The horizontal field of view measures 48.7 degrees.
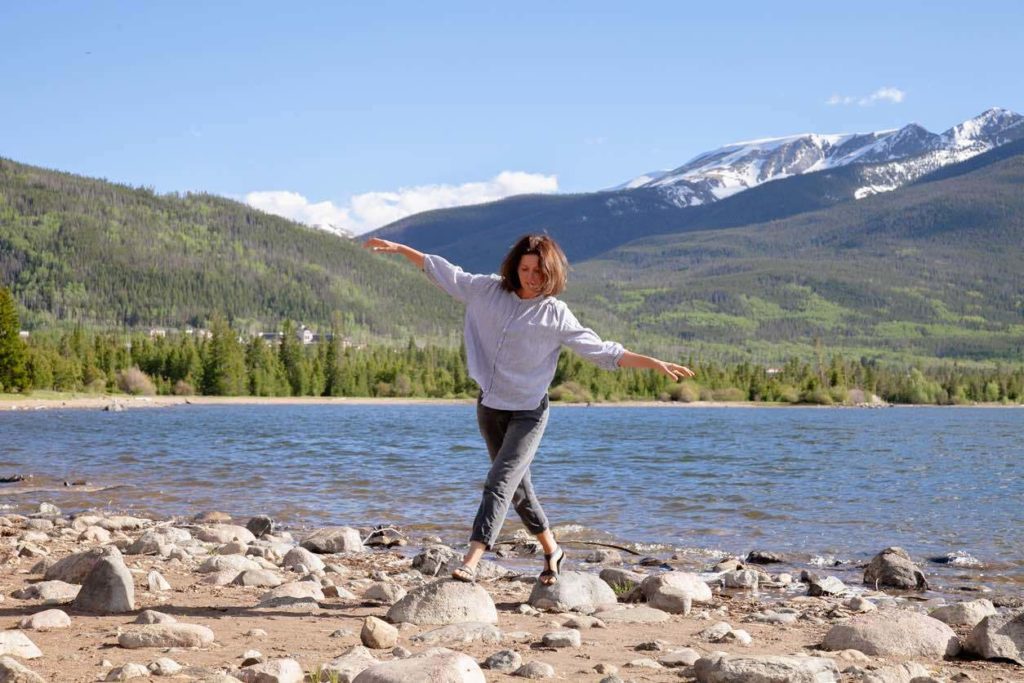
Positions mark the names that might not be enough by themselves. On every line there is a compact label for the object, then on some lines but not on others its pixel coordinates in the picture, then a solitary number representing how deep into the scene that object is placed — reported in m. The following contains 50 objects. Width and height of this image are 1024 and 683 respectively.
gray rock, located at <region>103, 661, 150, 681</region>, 6.98
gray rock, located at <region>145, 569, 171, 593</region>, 10.89
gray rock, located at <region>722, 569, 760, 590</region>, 12.60
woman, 9.36
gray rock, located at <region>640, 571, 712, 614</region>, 10.63
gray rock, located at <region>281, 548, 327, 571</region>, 13.01
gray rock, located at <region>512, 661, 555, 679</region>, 7.35
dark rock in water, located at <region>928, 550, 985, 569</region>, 15.33
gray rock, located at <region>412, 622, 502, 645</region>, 8.45
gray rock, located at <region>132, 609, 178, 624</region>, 8.70
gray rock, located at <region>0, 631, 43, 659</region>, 7.38
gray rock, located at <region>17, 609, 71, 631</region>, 8.58
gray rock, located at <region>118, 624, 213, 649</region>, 8.01
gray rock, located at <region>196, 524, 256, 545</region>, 15.52
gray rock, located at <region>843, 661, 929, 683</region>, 7.30
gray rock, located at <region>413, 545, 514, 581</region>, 13.06
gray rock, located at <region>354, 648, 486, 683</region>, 6.50
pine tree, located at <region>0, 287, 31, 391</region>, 90.81
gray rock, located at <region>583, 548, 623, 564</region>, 15.01
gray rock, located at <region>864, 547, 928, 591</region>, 13.18
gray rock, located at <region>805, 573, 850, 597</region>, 12.33
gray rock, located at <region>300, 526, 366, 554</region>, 15.27
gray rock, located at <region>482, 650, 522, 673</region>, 7.49
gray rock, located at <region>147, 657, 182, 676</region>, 7.12
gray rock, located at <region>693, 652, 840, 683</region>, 7.07
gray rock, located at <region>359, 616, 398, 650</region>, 8.16
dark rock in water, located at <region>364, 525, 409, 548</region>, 16.30
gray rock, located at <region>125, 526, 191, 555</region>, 14.07
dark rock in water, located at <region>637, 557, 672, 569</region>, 14.66
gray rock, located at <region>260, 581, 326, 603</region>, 10.23
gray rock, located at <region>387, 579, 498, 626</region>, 9.19
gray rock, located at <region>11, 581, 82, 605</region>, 9.90
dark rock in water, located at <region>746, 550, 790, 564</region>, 15.23
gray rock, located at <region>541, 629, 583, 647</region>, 8.45
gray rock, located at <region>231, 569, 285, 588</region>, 11.62
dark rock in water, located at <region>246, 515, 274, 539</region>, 17.22
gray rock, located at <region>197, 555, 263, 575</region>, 12.45
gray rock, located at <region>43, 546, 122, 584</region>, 11.07
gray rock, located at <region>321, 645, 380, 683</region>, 7.01
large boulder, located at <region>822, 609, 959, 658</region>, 8.56
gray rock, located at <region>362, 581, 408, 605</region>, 10.45
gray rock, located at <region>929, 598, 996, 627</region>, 10.03
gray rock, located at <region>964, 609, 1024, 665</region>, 8.39
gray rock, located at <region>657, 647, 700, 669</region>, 7.90
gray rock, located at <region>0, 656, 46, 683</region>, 6.59
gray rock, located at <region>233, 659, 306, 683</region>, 6.89
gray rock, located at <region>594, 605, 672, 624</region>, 9.86
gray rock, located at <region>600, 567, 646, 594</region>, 11.73
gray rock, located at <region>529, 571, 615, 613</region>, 10.29
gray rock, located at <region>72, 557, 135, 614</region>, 9.48
